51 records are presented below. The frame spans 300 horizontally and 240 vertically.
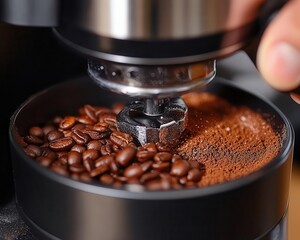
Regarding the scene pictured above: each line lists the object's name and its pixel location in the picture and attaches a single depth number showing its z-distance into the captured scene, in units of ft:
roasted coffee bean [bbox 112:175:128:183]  1.14
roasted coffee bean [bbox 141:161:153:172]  1.16
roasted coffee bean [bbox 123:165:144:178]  1.15
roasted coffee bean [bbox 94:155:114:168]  1.18
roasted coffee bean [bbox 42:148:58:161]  1.22
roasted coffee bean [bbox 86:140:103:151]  1.25
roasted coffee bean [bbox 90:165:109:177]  1.16
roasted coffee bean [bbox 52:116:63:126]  1.41
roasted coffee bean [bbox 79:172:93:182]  1.13
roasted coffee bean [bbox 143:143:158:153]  1.21
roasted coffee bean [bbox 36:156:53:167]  1.18
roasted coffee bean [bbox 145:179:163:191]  1.12
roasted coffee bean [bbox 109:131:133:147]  1.25
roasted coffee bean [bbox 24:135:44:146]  1.30
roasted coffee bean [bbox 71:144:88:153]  1.25
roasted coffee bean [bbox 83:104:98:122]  1.39
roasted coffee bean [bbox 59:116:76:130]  1.35
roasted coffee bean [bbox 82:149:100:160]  1.21
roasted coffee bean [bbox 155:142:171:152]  1.23
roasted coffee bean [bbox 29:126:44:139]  1.34
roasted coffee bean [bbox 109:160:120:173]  1.17
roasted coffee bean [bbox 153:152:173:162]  1.18
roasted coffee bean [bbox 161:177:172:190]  1.12
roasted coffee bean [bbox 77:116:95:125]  1.37
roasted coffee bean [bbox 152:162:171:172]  1.17
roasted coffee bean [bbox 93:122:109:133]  1.31
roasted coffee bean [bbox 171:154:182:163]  1.19
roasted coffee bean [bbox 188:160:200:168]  1.19
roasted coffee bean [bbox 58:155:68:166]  1.21
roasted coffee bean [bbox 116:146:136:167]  1.18
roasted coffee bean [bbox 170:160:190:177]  1.16
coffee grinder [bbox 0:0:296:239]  1.04
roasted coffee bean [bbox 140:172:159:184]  1.14
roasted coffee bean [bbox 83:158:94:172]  1.18
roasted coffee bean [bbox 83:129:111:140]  1.29
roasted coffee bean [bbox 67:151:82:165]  1.20
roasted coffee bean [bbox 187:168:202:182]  1.15
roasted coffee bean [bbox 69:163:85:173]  1.17
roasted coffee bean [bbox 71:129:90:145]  1.28
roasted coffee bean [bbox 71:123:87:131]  1.33
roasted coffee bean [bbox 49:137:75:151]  1.26
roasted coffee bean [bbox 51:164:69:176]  1.15
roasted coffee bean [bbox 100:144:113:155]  1.24
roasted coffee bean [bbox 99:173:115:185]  1.14
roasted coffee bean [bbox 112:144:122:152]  1.24
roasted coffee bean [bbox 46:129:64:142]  1.32
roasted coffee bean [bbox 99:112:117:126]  1.35
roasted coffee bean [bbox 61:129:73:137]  1.31
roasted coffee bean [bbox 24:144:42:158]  1.24
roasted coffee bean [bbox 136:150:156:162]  1.19
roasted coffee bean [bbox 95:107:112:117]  1.41
